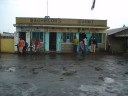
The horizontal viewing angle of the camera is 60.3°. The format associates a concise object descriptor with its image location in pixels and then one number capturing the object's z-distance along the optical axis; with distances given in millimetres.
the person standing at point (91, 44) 11527
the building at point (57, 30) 11388
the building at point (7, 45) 11462
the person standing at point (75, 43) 11343
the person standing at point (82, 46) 11248
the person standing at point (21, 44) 10730
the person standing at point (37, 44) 11109
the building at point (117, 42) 12150
